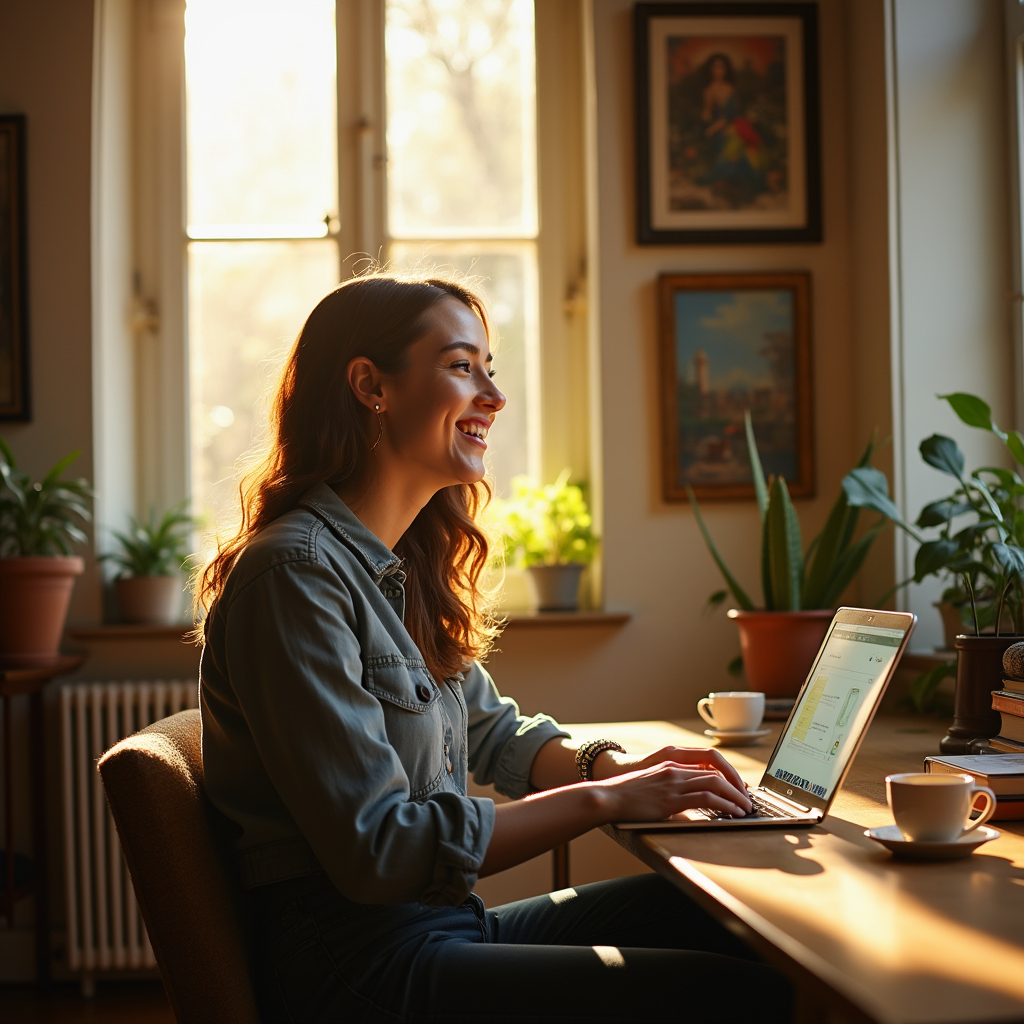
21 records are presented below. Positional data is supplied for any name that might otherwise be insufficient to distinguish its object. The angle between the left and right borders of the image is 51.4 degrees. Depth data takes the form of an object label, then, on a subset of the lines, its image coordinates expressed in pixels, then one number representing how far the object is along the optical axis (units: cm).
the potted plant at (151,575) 292
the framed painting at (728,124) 292
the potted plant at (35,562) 268
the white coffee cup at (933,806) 104
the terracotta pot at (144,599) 292
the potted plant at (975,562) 160
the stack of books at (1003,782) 123
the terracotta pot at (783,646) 222
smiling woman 110
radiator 279
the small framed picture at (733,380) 292
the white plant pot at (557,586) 294
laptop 121
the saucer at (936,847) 104
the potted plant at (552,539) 294
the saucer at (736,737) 180
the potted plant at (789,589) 223
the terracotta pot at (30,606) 268
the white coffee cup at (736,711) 182
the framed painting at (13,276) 293
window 320
